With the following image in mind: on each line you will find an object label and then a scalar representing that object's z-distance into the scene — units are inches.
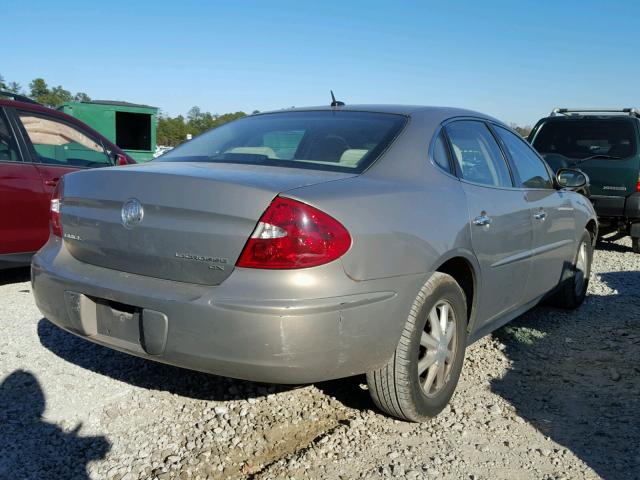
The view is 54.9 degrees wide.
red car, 198.1
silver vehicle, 92.0
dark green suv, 311.6
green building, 561.6
